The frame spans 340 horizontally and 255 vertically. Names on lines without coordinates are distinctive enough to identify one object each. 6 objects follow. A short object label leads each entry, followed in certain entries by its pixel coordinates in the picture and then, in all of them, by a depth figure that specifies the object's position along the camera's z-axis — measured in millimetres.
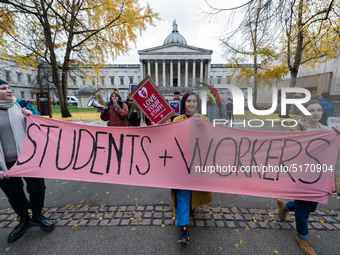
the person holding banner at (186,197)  2127
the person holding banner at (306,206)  2021
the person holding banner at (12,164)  2127
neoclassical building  46562
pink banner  2111
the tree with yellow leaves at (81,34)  9781
